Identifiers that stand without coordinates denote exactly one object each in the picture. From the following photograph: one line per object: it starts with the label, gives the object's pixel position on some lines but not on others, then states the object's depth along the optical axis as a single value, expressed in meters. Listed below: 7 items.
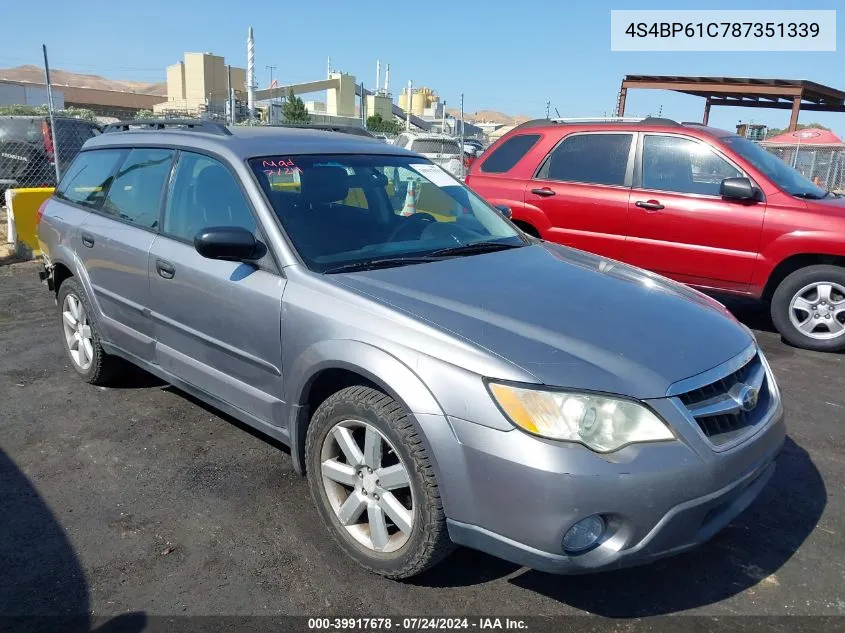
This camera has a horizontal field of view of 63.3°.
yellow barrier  8.67
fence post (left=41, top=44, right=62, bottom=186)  8.60
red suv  5.75
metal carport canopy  17.86
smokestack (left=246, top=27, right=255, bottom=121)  28.46
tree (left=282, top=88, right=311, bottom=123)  42.53
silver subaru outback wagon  2.23
